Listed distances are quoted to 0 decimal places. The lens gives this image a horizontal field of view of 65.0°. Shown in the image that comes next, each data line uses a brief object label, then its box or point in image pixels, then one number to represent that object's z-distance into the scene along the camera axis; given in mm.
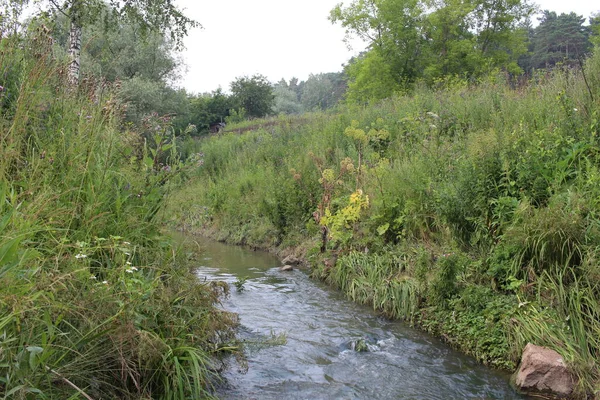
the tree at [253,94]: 32938
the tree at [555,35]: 41688
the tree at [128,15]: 8336
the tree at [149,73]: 21672
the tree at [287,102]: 67900
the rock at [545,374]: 3943
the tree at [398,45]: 26797
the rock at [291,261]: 9719
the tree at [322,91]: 78850
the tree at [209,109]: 30519
